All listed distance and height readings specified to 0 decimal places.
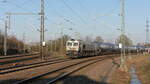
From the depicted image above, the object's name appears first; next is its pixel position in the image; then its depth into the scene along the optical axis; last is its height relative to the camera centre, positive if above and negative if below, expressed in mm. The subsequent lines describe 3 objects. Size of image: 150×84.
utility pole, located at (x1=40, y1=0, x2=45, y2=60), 37781 +1482
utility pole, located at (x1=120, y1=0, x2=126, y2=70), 24495 +1791
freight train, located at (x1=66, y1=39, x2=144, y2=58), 44812 +264
